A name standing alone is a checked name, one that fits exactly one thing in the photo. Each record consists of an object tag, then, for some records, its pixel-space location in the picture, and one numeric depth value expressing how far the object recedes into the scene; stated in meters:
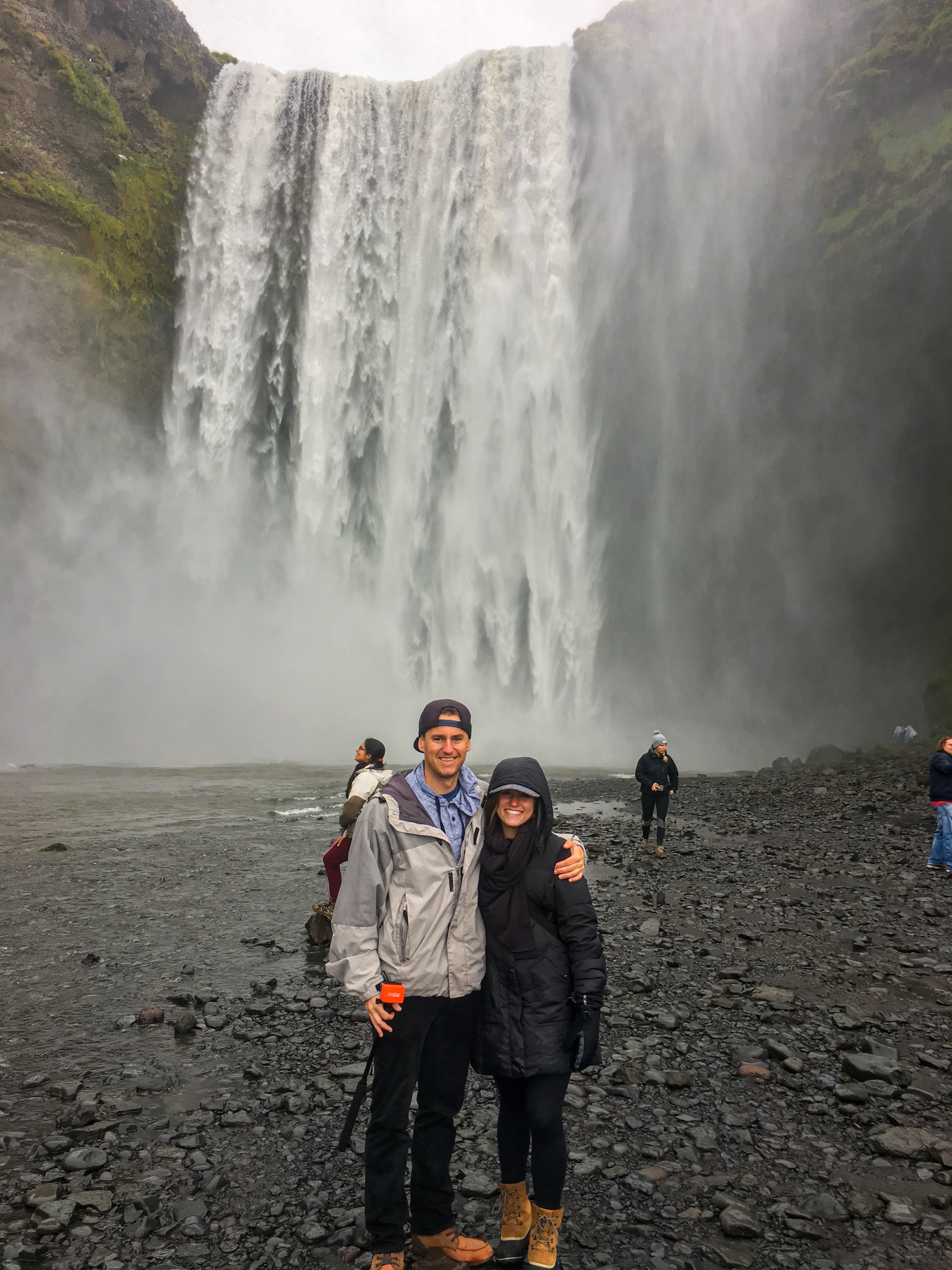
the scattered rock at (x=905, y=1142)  4.06
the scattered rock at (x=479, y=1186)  3.78
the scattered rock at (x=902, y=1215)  3.52
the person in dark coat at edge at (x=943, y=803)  10.44
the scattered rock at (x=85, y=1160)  3.88
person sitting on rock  5.75
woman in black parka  3.09
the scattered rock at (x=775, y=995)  6.21
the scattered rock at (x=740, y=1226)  3.46
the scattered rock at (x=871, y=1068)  4.86
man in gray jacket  3.09
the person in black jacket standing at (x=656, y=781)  11.77
